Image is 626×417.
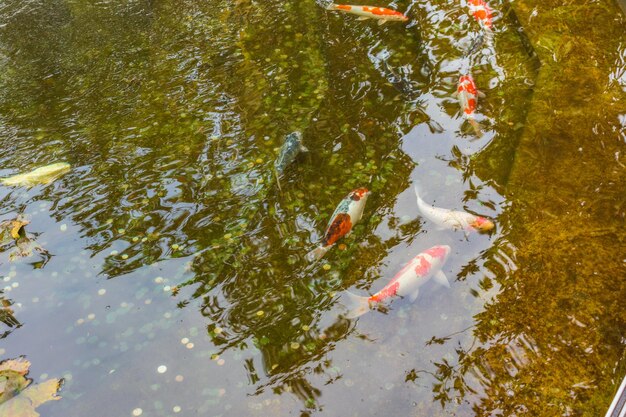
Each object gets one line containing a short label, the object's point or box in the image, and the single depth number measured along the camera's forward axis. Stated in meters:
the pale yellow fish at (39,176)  5.86
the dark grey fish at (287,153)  5.42
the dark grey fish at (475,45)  6.37
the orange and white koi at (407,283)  4.22
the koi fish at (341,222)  4.66
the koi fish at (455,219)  4.54
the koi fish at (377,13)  7.08
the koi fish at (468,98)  5.49
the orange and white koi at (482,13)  6.52
